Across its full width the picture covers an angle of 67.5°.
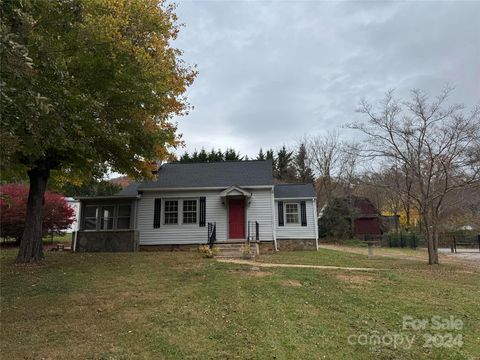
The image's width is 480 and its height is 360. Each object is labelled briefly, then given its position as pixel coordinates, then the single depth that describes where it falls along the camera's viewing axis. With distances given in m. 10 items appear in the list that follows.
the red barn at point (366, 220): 34.97
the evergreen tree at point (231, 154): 37.67
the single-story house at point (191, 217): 17.69
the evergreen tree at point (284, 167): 41.53
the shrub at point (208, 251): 13.73
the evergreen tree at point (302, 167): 40.22
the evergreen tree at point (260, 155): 42.12
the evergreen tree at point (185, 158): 35.53
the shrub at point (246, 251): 13.84
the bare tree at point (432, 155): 13.71
